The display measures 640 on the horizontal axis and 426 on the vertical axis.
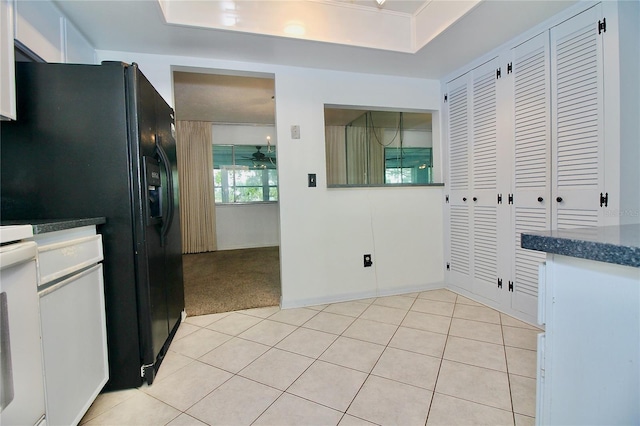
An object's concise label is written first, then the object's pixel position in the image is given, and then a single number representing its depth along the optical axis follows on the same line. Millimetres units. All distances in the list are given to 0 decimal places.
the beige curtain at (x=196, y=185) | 4973
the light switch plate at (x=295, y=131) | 2484
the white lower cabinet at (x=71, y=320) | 976
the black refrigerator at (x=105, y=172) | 1297
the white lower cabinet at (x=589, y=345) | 515
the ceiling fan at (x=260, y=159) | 5434
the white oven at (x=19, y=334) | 747
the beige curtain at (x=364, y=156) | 5074
